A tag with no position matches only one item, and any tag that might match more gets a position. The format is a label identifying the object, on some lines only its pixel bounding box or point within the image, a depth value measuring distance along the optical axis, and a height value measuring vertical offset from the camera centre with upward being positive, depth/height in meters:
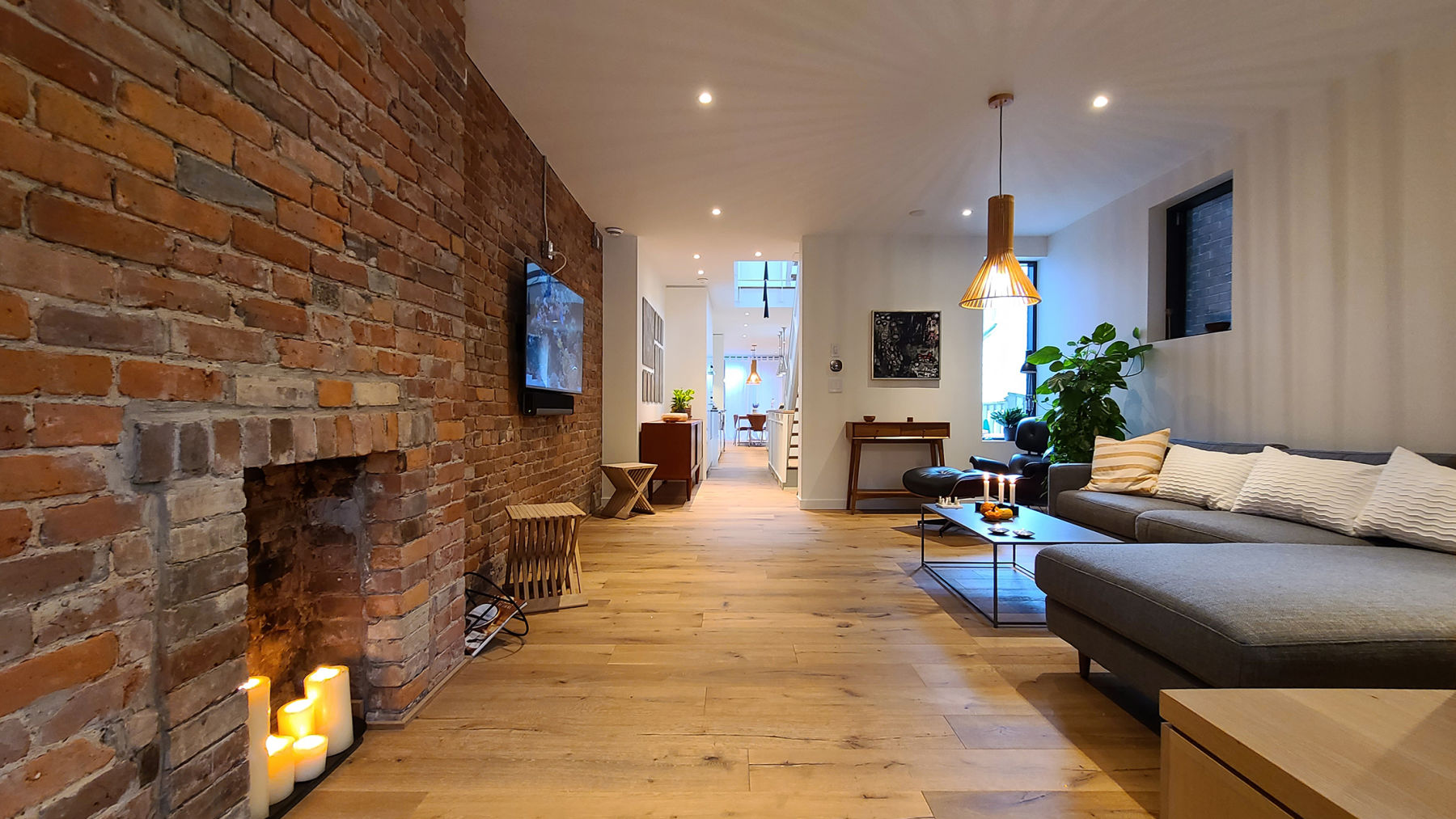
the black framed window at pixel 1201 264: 3.82 +1.02
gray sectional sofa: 1.36 -0.56
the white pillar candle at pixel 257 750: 1.31 -0.83
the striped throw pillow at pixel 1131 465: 3.53 -0.39
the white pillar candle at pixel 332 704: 1.56 -0.85
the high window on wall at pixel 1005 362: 5.93 +0.45
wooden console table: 5.27 -0.30
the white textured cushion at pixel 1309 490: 2.40 -0.39
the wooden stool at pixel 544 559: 2.77 -0.78
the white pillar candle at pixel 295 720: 1.51 -0.86
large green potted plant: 4.21 +0.07
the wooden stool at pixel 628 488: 5.07 -0.78
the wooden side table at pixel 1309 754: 0.78 -0.54
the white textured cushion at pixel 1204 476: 3.00 -0.41
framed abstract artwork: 5.53 +0.59
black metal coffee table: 2.59 -0.64
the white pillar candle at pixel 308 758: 1.47 -0.94
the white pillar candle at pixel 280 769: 1.39 -0.92
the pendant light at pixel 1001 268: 3.24 +0.80
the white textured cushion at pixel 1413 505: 2.06 -0.39
